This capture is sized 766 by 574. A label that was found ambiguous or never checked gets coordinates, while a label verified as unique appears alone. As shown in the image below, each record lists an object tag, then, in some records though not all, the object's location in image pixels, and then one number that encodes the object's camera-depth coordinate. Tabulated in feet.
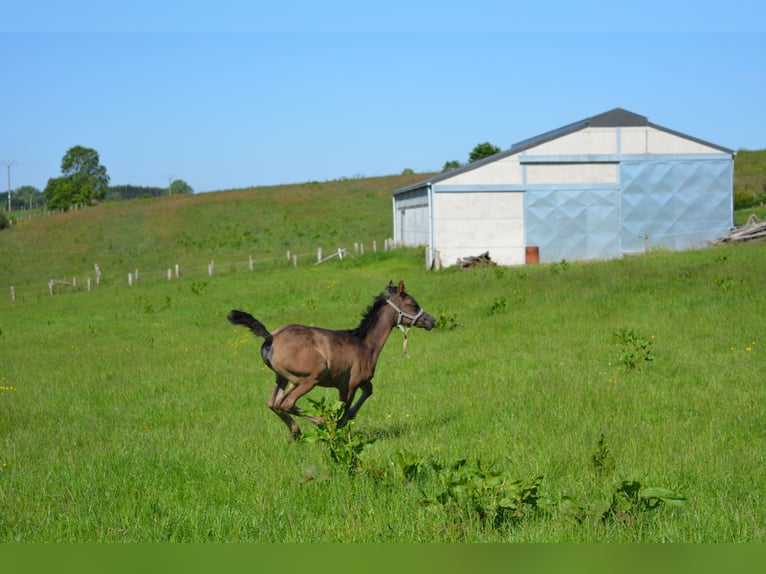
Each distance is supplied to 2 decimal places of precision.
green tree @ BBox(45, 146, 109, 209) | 387.34
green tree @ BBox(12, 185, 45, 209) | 629.06
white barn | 122.83
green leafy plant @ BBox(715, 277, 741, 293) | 70.79
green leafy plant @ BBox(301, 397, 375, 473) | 25.11
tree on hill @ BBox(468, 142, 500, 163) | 277.03
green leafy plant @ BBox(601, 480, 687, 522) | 20.10
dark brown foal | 31.86
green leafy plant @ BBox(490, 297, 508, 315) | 73.46
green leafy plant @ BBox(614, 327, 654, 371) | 46.37
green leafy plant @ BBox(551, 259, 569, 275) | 93.81
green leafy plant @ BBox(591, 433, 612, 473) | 25.64
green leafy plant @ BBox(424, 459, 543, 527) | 20.27
